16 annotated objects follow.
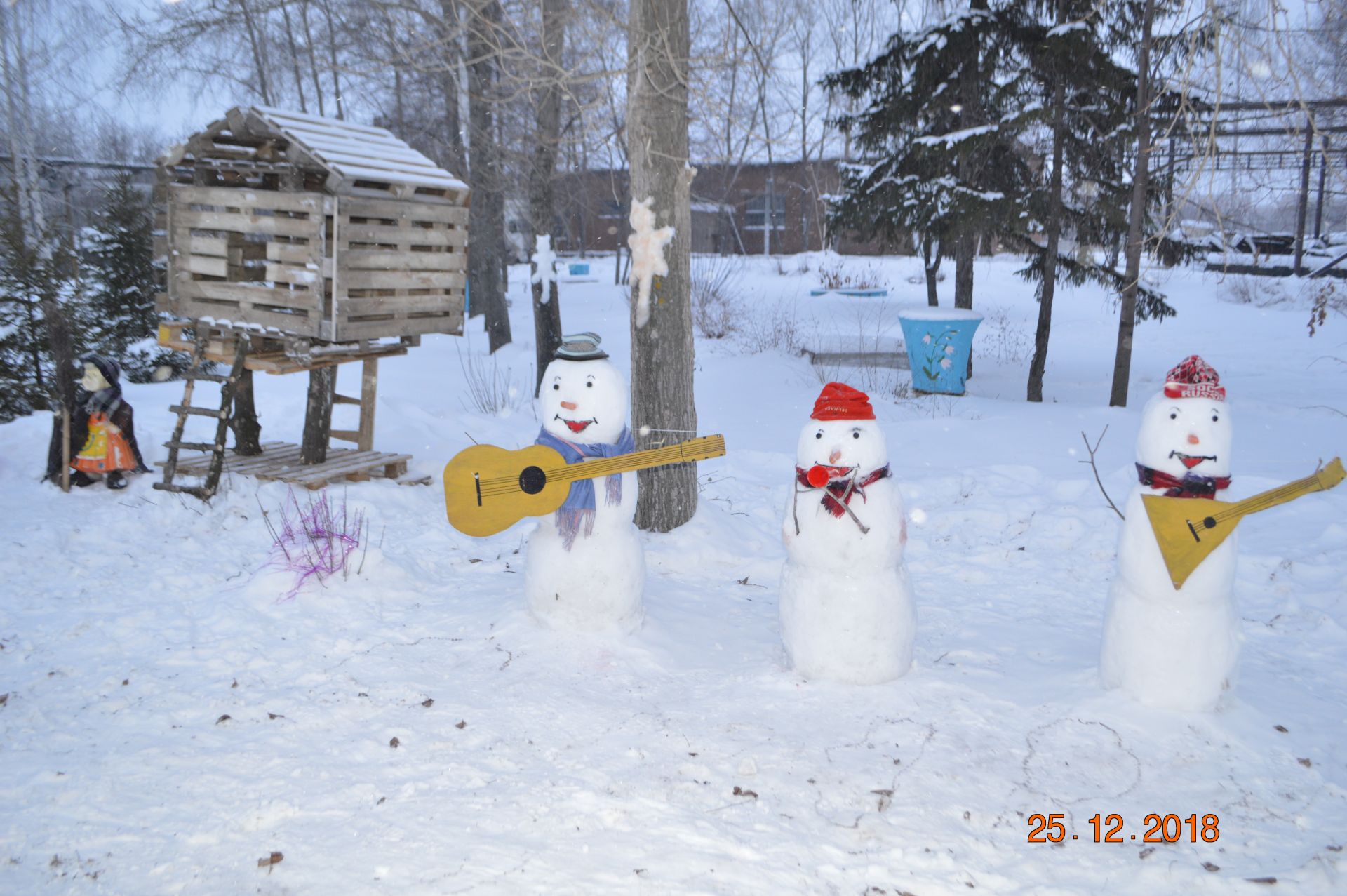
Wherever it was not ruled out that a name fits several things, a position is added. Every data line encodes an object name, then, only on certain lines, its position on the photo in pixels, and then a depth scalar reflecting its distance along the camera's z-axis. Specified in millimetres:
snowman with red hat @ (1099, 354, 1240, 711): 3562
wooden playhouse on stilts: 5949
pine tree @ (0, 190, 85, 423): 9164
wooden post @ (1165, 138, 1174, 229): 9578
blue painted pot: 11242
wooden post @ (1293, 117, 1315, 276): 15164
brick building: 28938
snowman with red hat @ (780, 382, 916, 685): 3805
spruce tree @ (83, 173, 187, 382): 11391
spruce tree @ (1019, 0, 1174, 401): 9766
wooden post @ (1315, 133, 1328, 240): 17417
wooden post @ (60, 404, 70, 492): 6496
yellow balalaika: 3494
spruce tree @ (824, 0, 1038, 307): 10406
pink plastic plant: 4980
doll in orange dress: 6484
